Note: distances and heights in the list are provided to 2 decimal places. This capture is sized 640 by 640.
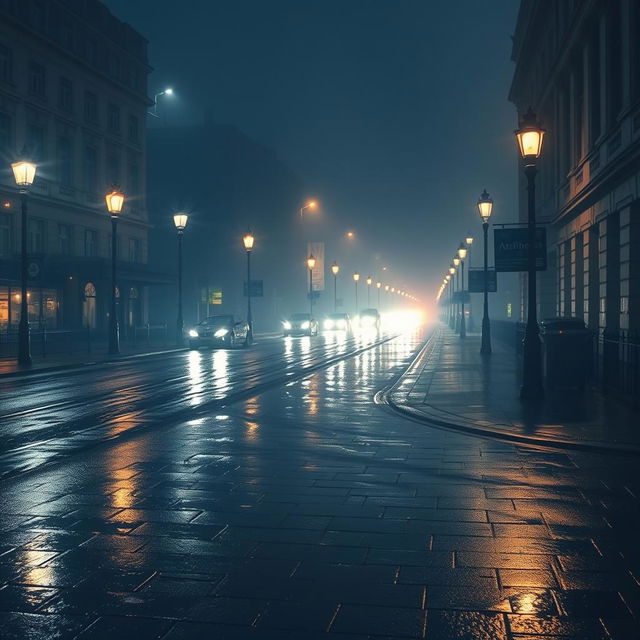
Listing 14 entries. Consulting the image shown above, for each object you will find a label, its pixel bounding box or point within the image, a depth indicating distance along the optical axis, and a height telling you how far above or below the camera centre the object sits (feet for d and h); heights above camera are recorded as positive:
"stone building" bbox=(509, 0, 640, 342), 67.77 +17.33
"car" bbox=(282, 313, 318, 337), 194.59 -2.16
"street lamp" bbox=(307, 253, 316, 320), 191.89 +13.30
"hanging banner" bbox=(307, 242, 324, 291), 350.02 +22.32
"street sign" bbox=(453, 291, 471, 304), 174.05 +4.26
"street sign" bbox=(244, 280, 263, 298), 165.48 +5.90
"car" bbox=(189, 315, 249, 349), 126.52 -2.58
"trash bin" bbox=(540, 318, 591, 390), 55.42 -2.72
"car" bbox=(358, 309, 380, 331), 277.23 -0.40
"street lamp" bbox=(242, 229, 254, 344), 139.85 +13.25
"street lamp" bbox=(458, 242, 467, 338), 153.89 +12.06
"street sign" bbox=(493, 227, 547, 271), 65.82 +5.56
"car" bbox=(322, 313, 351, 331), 245.86 -1.54
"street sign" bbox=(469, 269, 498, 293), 117.75 +5.14
